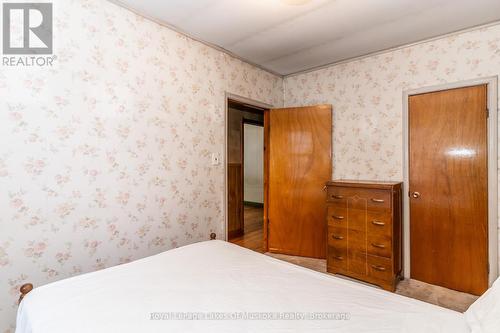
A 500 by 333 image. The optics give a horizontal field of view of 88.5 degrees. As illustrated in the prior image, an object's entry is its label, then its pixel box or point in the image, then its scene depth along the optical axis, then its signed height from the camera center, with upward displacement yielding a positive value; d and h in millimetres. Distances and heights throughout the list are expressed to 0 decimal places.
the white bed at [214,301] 942 -587
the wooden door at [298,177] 3264 -169
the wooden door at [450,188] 2371 -240
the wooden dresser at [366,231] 2461 -677
